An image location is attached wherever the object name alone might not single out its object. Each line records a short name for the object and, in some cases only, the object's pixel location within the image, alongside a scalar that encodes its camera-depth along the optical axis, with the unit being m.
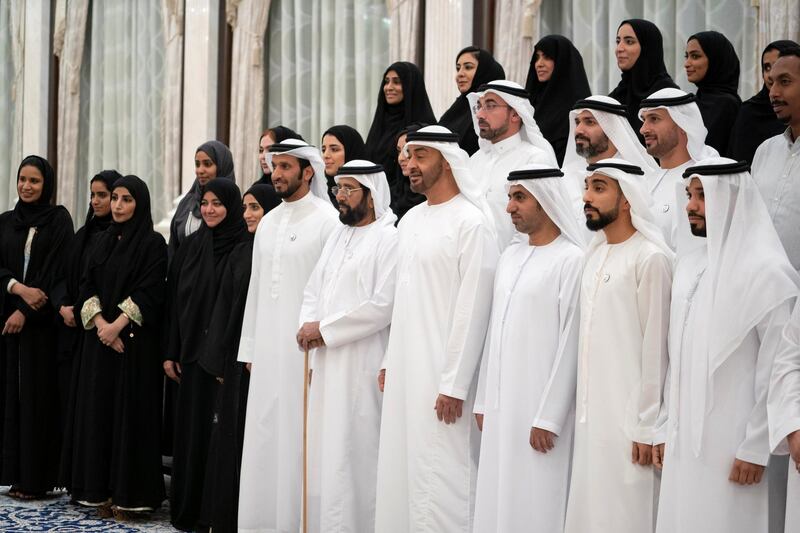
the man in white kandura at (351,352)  4.88
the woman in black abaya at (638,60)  5.16
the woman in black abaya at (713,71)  4.93
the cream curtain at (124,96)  10.31
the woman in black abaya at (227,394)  5.44
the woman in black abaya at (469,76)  5.70
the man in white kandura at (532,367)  4.01
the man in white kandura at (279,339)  5.25
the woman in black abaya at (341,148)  5.72
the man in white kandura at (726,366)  3.43
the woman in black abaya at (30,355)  6.56
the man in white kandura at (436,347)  4.46
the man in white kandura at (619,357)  3.72
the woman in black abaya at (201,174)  6.48
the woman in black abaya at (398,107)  5.87
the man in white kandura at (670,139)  4.25
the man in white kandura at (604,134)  4.49
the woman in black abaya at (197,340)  5.71
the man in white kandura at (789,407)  3.28
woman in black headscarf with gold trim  6.04
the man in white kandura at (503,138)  4.92
